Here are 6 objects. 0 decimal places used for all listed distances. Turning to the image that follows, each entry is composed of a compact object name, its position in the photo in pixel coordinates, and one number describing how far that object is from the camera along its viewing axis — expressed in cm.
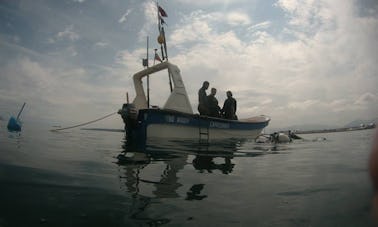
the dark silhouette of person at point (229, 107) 1573
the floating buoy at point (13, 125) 1962
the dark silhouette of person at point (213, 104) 1466
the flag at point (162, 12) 1550
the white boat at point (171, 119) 1219
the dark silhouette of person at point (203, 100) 1445
